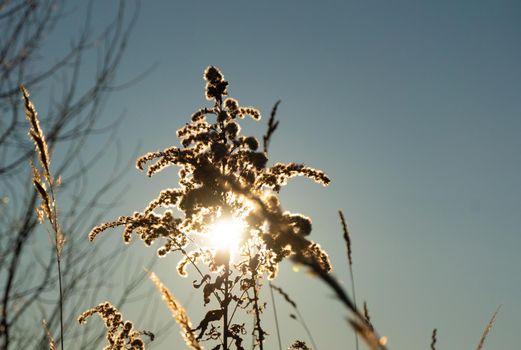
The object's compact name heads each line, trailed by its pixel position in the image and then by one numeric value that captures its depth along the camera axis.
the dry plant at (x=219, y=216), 4.16
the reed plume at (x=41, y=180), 3.15
